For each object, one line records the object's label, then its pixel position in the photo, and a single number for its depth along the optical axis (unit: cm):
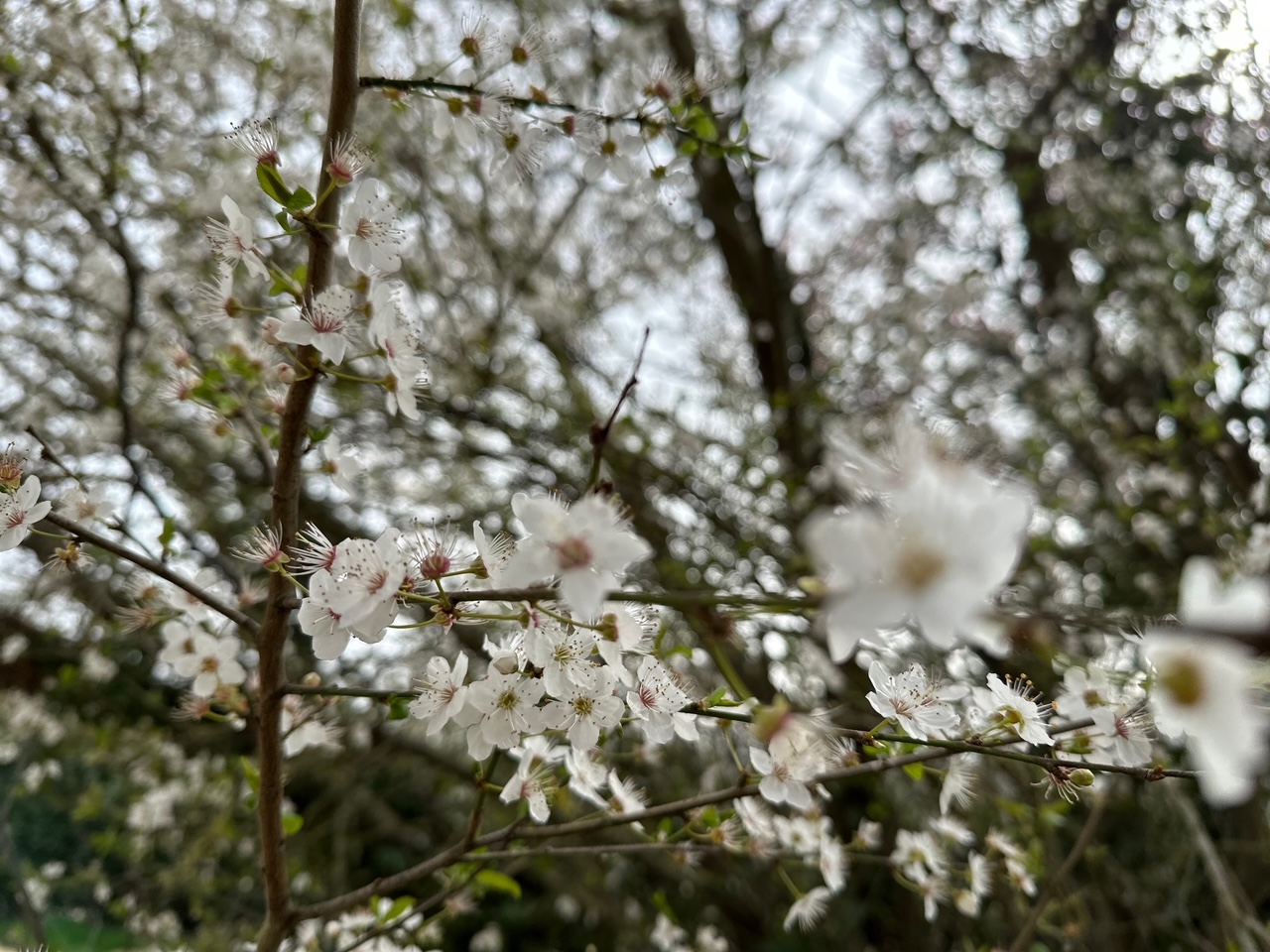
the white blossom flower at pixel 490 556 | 32
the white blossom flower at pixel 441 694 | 34
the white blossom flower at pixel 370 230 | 34
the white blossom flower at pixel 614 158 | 44
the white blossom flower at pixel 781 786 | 36
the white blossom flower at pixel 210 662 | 42
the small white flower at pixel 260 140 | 35
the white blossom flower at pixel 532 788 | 38
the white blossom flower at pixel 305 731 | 42
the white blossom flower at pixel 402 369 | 33
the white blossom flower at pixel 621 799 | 43
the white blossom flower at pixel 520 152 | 42
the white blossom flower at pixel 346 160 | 33
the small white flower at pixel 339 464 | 39
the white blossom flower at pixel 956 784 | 42
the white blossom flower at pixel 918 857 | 50
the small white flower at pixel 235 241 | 34
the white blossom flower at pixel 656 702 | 35
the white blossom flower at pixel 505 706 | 33
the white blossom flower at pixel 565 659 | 32
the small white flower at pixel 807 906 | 48
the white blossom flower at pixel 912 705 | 35
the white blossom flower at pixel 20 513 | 33
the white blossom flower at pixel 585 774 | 40
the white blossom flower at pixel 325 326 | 32
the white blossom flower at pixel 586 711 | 33
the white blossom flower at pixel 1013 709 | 34
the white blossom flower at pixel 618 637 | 31
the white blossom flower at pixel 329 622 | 30
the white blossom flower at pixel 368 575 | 30
